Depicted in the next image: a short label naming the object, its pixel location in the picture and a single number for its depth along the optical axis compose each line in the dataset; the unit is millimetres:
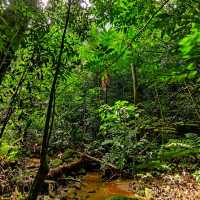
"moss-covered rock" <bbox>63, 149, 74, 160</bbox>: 8911
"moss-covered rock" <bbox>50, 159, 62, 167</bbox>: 7783
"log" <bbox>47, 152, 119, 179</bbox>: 6836
